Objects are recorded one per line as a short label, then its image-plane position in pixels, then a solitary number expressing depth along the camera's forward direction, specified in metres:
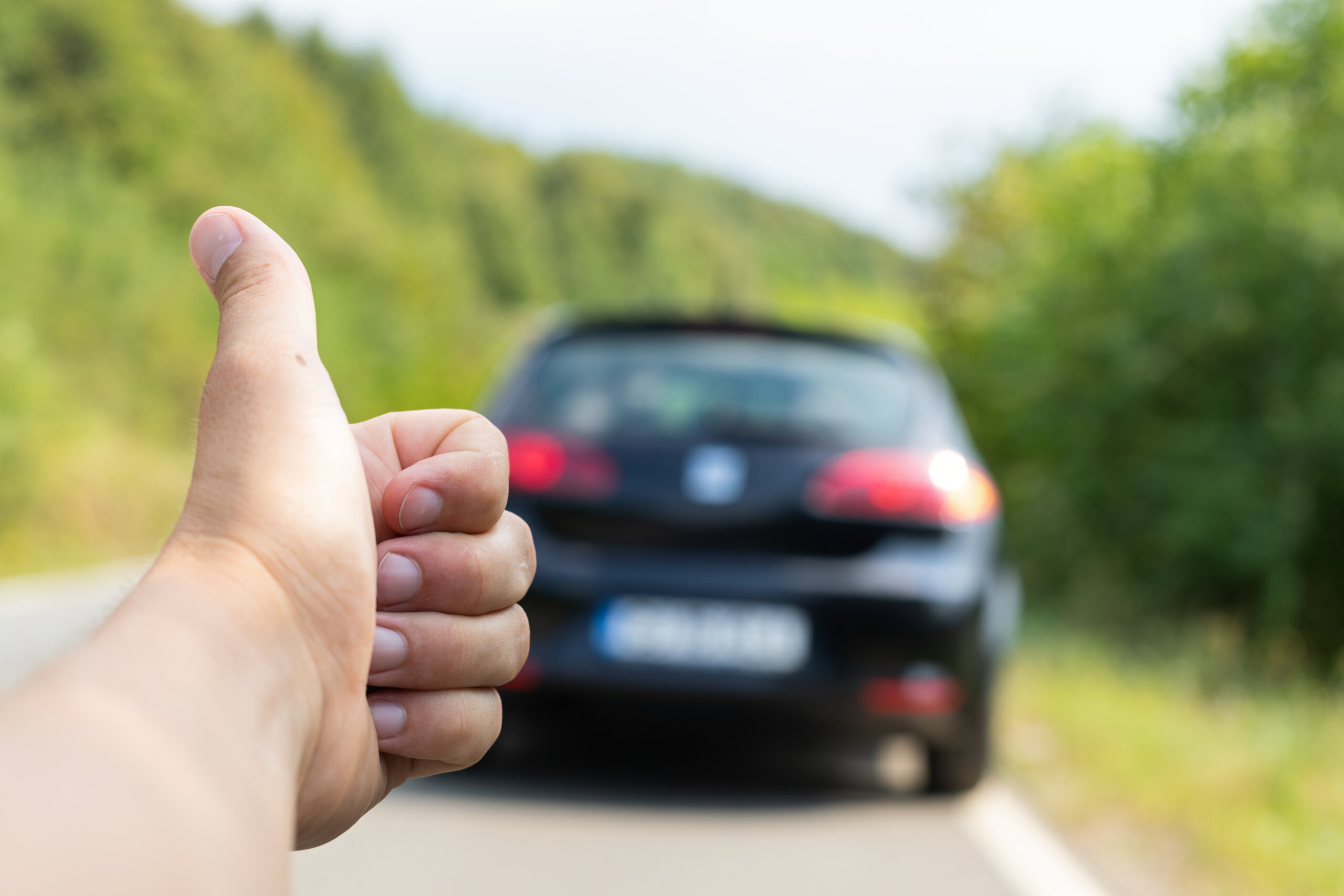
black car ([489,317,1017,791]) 4.46
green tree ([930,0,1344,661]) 8.70
